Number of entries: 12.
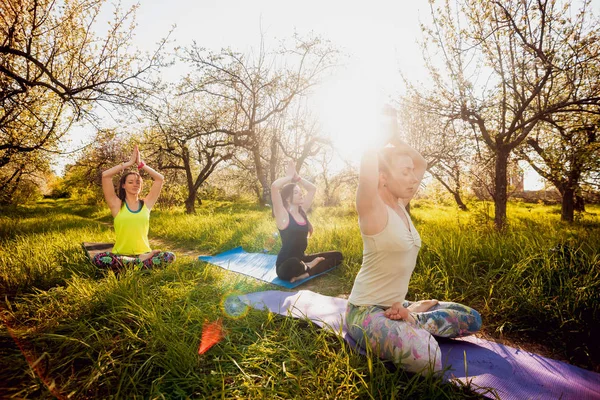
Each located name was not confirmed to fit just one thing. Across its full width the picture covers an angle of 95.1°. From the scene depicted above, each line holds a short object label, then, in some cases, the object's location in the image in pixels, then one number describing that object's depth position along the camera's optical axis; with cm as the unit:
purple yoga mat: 185
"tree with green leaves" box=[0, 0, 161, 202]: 493
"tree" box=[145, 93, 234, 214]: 1038
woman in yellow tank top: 420
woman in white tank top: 196
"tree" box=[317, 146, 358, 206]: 1748
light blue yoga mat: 448
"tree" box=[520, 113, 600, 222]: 531
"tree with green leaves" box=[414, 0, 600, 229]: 457
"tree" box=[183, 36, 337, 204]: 959
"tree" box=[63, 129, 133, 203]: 1327
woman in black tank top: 427
